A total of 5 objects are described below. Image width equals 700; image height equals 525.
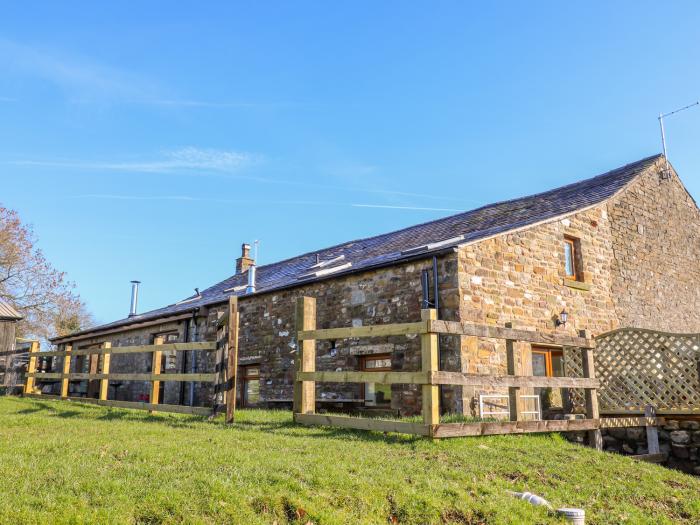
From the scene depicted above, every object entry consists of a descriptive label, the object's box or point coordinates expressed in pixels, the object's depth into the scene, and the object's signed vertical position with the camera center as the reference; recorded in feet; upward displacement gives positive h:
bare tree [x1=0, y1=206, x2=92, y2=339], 100.32 +16.52
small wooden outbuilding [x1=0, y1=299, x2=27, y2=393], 54.13 +1.50
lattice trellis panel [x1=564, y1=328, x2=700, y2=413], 34.17 +0.81
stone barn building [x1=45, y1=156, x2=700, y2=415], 37.63 +7.14
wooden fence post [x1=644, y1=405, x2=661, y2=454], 32.81 -2.68
